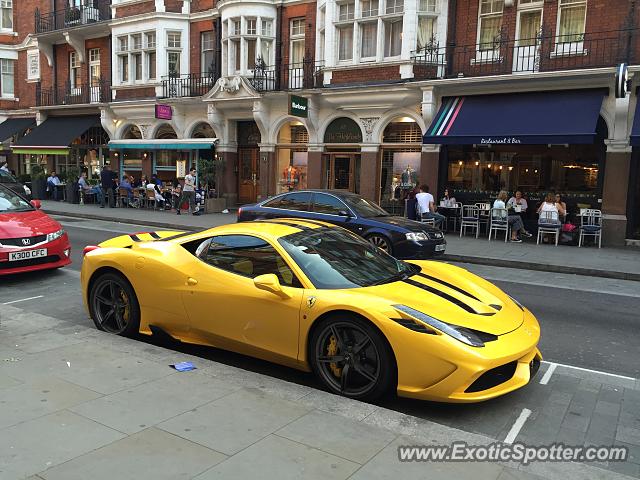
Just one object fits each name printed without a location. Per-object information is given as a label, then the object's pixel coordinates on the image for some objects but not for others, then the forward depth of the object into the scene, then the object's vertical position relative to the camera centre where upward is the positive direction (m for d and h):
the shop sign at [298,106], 19.06 +2.01
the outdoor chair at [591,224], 14.96 -1.40
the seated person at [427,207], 15.66 -1.11
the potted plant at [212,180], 22.47 -0.76
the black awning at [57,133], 26.75 +1.15
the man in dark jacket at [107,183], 23.95 -1.08
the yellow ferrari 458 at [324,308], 4.09 -1.22
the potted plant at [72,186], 25.67 -1.34
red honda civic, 8.46 -1.32
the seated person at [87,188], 24.95 -1.38
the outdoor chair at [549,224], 15.14 -1.41
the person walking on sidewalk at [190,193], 21.34 -1.26
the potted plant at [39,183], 27.52 -1.34
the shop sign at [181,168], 24.59 -0.34
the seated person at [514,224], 15.91 -1.51
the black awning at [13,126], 30.28 +1.61
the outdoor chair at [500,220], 15.85 -1.41
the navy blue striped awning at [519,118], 14.59 +1.48
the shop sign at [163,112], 23.14 +2.01
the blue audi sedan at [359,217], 11.01 -1.11
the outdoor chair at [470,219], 16.59 -1.47
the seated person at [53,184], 26.94 -1.35
